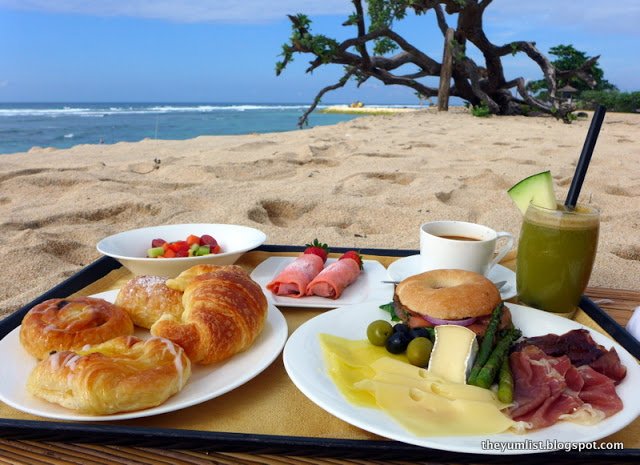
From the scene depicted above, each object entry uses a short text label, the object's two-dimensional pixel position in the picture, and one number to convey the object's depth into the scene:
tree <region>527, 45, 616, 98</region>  22.33
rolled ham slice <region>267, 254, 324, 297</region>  0.57
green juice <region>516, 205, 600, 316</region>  0.52
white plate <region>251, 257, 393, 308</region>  0.55
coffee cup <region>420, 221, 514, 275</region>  0.57
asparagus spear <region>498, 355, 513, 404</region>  0.36
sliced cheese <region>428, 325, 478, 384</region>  0.39
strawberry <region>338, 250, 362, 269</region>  0.64
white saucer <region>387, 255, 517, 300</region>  0.60
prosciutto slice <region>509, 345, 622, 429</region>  0.34
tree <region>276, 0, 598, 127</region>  8.14
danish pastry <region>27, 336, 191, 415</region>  0.34
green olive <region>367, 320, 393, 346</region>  0.45
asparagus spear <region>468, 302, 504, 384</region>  0.39
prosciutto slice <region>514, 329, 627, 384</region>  0.39
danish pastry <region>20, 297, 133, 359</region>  0.42
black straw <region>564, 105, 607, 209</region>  0.53
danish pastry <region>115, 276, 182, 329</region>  0.47
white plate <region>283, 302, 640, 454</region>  0.32
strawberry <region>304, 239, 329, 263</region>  0.67
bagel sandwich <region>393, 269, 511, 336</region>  0.46
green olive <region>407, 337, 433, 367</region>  0.42
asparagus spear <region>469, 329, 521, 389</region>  0.38
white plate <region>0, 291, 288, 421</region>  0.35
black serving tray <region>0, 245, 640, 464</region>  0.32
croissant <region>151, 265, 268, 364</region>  0.41
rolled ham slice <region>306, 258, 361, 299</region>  0.57
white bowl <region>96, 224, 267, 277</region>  0.60
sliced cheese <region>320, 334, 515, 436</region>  0.33
